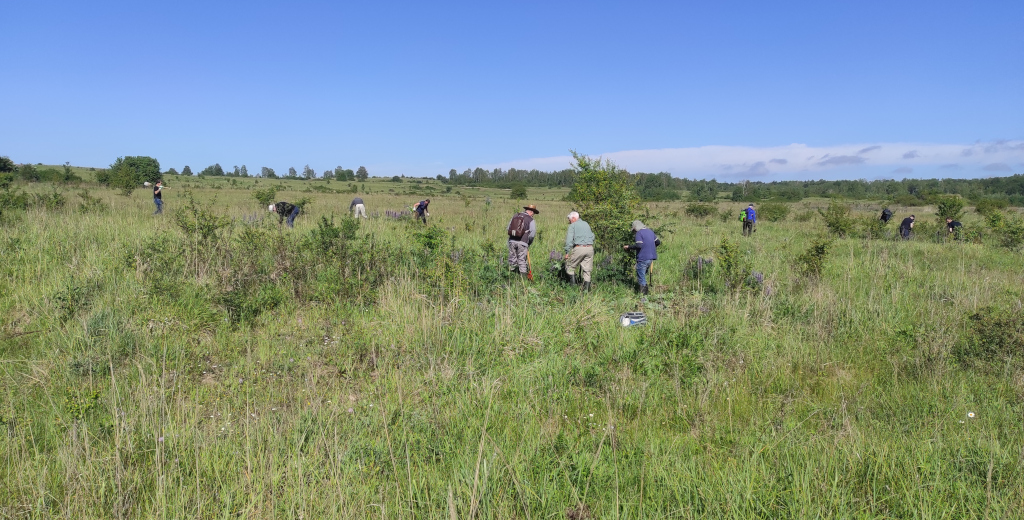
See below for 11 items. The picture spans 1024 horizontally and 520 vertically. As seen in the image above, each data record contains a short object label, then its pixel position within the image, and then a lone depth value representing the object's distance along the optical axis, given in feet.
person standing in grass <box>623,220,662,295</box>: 28.02
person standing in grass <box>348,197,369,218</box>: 58.59
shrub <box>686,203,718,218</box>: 94.67
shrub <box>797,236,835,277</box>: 29.32
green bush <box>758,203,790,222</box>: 90.53
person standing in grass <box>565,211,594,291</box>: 29.09
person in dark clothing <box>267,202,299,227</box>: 47.13
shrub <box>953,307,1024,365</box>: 16.48
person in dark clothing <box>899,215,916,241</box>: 56.66
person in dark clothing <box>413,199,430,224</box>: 56.55
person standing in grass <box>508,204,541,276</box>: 29.76
